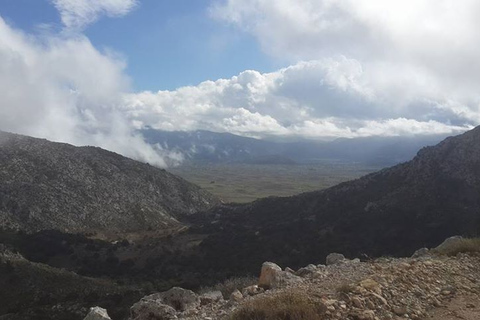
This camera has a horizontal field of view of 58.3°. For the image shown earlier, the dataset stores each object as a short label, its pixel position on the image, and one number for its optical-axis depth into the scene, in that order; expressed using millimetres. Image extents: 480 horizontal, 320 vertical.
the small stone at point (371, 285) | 10812
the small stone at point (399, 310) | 10086
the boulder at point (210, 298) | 13383
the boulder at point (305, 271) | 14864
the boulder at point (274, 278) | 13117
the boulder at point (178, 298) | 14069
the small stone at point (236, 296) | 11745
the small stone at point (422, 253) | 18958
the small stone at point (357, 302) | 9812
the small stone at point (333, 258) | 20278
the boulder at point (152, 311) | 12398
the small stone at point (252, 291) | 12640
